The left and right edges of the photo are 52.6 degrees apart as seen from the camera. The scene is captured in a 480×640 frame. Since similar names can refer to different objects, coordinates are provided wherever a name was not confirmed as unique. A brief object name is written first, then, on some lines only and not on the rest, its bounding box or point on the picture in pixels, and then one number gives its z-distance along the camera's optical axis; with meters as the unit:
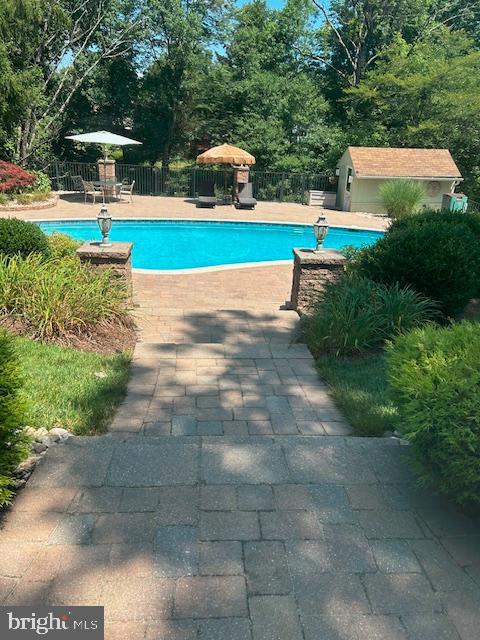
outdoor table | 18.83
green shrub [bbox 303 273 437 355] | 5.46
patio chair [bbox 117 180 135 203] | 20.26
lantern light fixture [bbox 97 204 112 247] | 6.91
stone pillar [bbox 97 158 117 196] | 19.19
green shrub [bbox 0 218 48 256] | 6.40
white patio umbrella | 17.62
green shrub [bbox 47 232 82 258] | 7.11
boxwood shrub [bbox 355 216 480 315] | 5.99
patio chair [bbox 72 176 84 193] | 21.35
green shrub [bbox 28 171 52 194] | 18.95
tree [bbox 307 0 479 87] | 25.80
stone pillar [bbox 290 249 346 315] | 7.03
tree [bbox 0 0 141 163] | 17.25
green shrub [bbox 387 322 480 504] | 2.31
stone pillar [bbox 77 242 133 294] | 6.62
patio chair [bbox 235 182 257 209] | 19.34
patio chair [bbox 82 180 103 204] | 19.00
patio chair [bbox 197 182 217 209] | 19.46
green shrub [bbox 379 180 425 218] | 16.91
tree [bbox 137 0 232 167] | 21.72
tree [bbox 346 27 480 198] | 20.92
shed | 19.12
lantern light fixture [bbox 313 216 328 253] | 7.26
